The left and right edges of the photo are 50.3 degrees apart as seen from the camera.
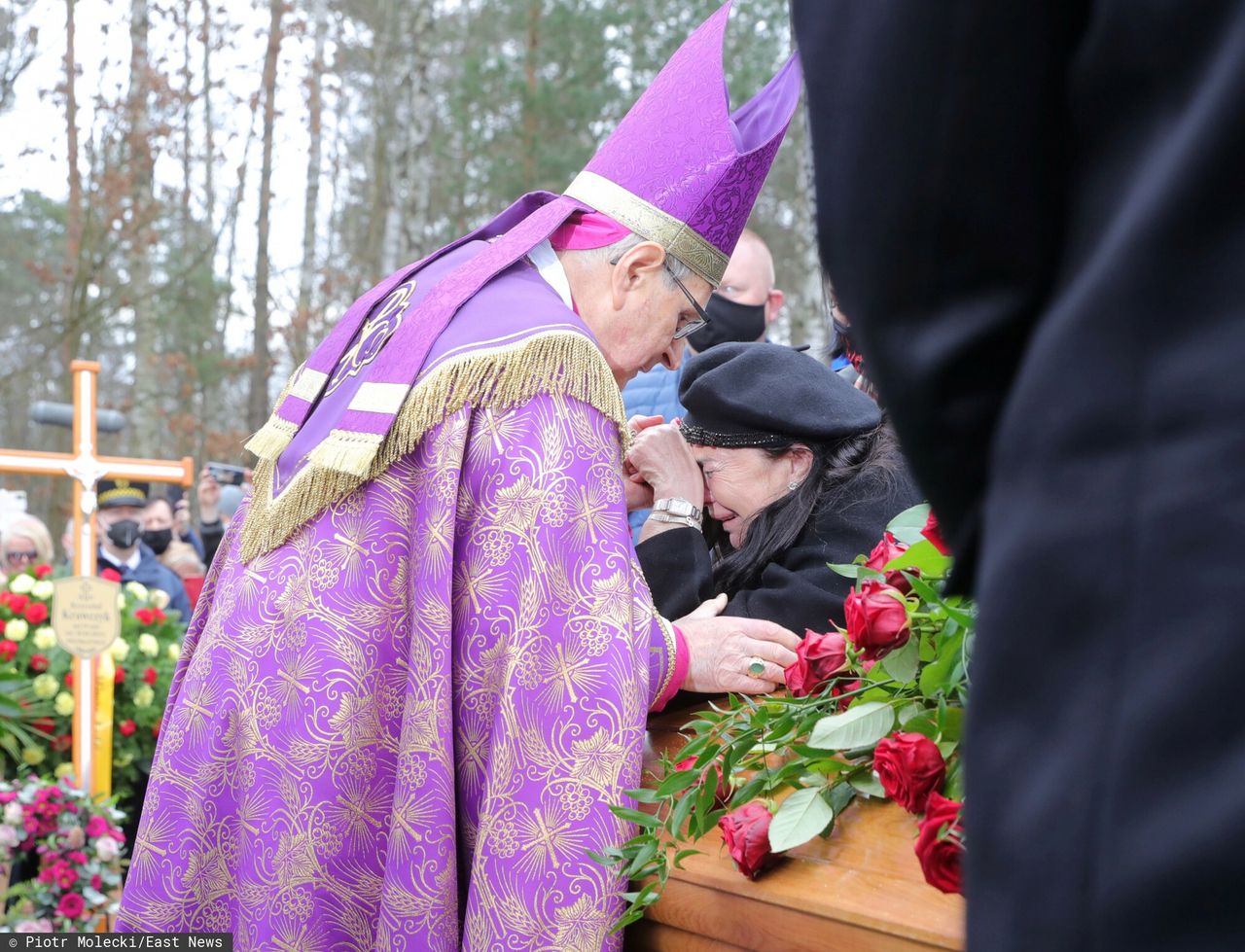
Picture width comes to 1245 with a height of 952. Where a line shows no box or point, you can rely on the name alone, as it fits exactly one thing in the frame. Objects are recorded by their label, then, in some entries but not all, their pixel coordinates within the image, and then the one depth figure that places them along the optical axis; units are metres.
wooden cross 5.03
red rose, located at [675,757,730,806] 1.78
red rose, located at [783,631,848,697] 1.85
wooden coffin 1.45
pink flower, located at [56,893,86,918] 4.64
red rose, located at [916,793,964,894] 1.33
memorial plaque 4.95
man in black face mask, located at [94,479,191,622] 7.00
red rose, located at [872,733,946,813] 1.48
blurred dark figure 0.59
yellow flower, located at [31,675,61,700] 5.32
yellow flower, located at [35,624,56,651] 5.50
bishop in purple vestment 2.02
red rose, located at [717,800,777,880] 1.66
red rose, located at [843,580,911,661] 1.71
